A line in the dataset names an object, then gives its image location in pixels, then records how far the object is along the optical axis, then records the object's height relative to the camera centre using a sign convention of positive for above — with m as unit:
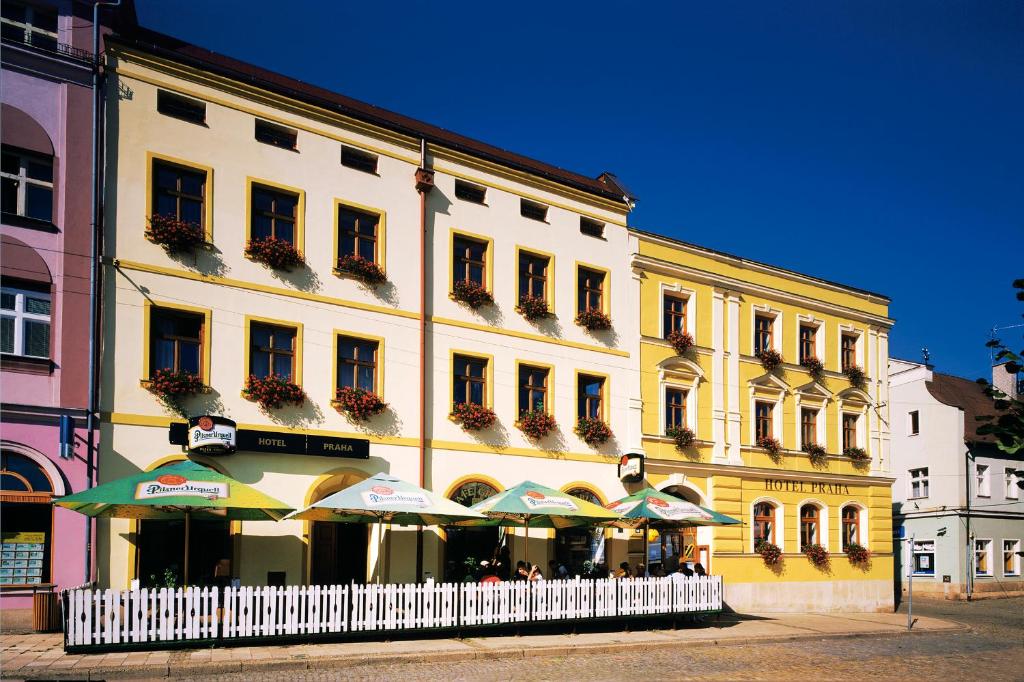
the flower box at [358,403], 22.20 +0.54
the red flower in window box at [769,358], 31.06 +2.22
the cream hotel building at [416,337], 20.20 +2.22
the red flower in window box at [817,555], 31.31 -4.07
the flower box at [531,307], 25.88 +3.19
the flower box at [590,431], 26.55 -0.10
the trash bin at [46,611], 17.31 -3.29
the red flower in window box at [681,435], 28.50 -0.21
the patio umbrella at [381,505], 18.48 -1.50
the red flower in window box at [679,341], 28.83 +2.57
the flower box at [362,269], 22.83 +3.70
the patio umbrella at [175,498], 16.12 -1.20
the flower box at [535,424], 25.28 +0.09
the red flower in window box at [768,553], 29.89 -3.82
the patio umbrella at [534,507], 20.50 -1.70
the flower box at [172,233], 20.05 +3.99
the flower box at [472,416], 24.16 +0.27
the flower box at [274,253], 21.44 +3.84
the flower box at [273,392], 20.80 +0.75
